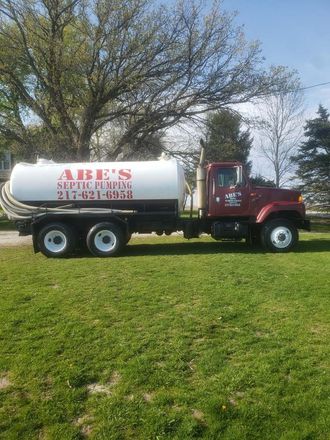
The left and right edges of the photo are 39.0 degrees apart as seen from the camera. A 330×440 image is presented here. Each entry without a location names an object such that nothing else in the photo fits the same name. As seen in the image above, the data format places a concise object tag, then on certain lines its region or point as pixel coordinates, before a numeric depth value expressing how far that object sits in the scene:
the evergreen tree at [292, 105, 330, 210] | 28.81
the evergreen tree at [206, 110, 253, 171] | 22.83
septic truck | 12.54
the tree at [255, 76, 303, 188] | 34.34
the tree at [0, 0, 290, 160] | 19.92
